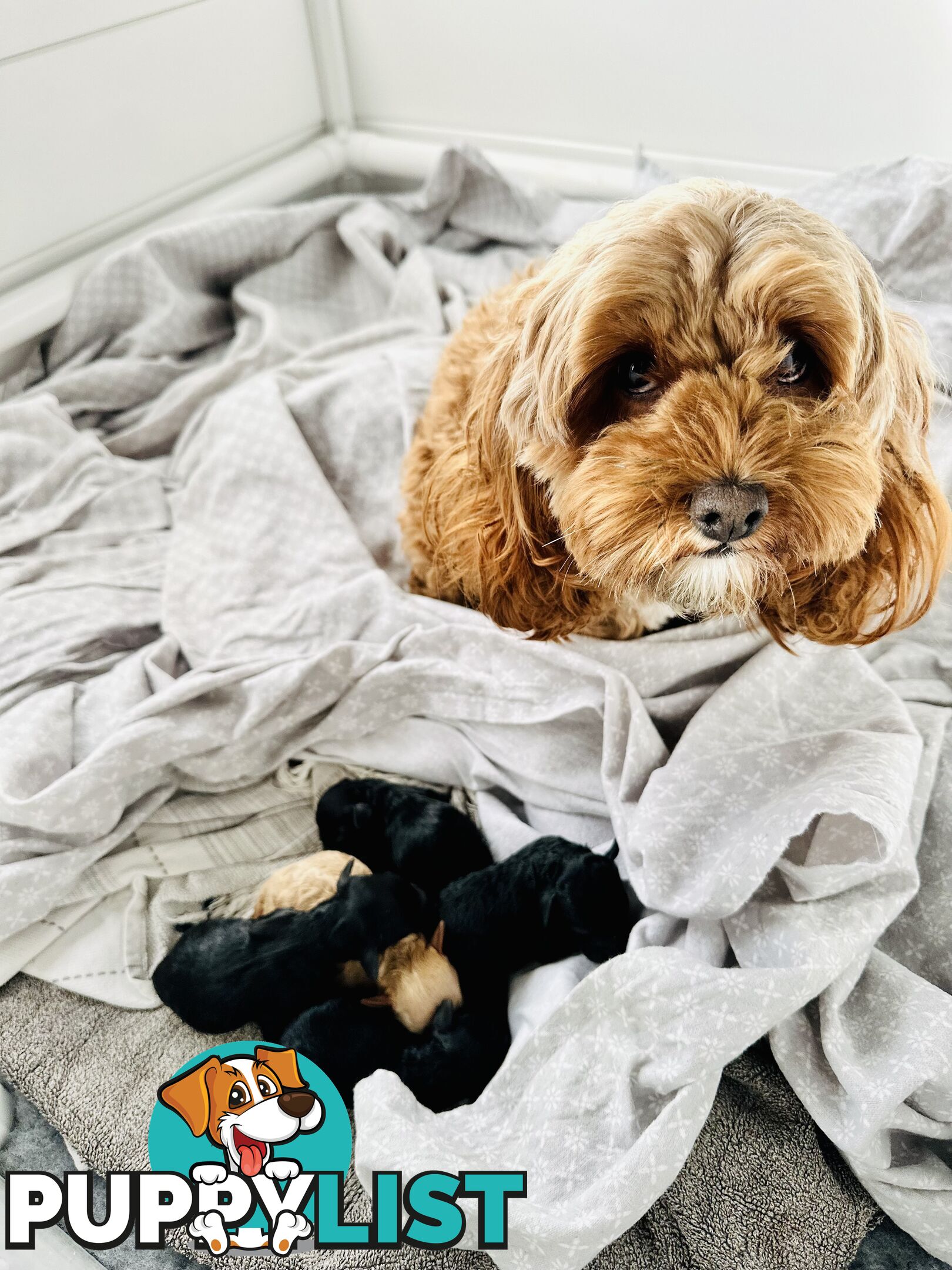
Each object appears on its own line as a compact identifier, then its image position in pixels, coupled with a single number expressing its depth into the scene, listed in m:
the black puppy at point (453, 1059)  0.39
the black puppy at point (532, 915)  0.41
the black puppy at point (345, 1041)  0.39
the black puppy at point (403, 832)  0.45
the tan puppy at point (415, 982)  0.40
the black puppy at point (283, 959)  0.40
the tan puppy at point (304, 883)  0.44
